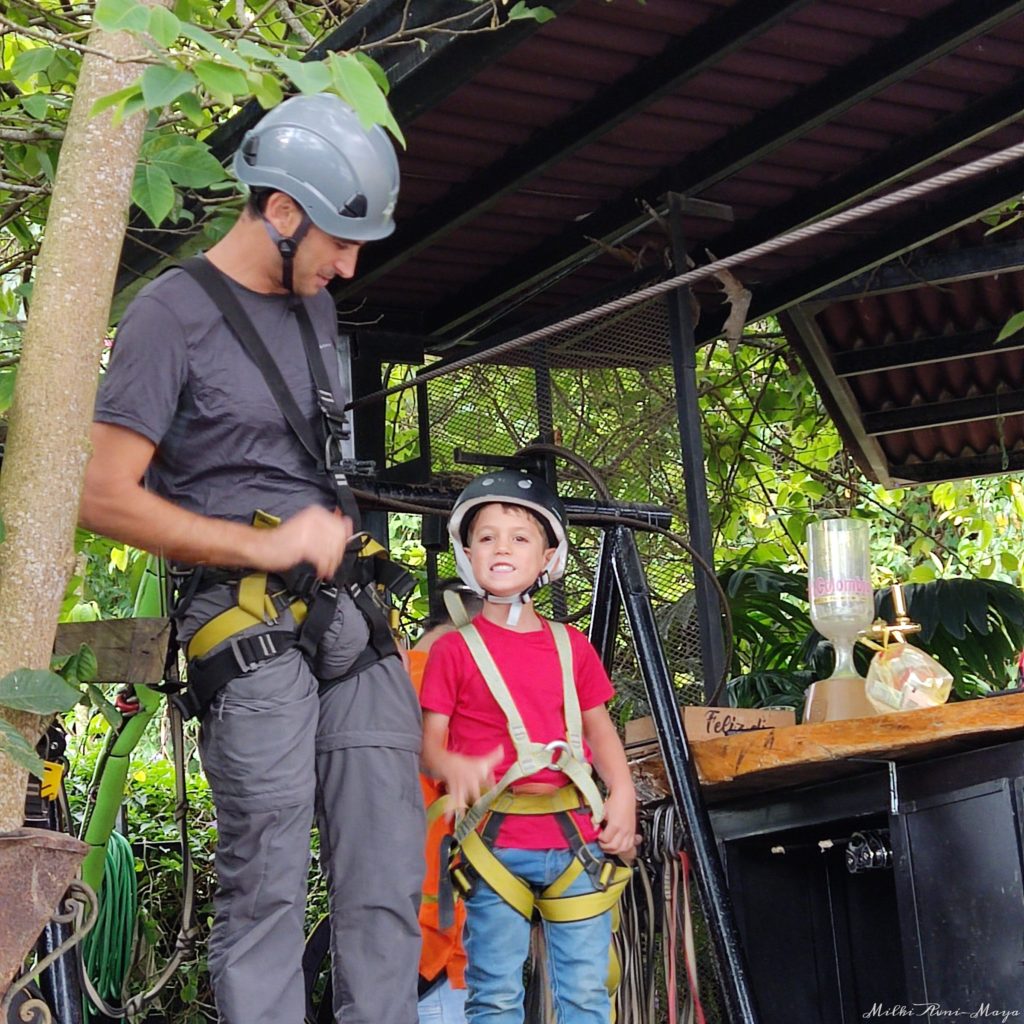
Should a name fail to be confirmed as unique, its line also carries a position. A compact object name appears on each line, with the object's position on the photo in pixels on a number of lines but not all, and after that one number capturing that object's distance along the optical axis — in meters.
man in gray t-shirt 3.23
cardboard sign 4.41
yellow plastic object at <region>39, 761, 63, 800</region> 3.31
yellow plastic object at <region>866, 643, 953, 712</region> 3.97
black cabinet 3.57
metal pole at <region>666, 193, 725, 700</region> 5.30
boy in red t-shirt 4.05
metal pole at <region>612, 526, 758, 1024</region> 3.89
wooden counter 3.48
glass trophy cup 4.41
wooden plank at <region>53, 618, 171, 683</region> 3.42
